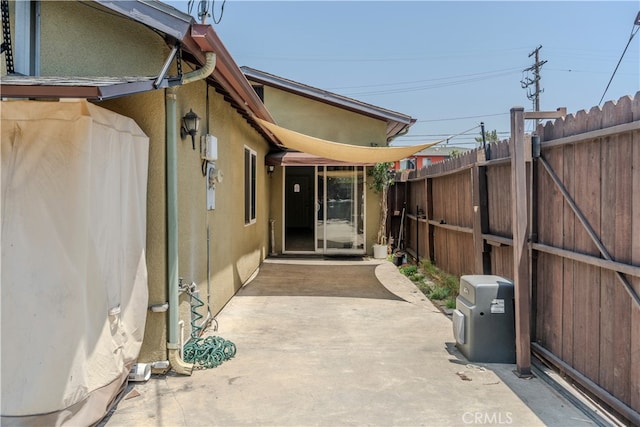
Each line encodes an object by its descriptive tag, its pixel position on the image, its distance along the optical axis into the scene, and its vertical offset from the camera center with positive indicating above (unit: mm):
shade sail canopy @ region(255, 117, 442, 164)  8609 +1262
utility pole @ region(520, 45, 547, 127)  31797 +10042
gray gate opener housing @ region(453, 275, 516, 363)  4785 -1328
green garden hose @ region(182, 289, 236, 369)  4781 -1664
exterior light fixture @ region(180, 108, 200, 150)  5020 +1014
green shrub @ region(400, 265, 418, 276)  10523 -1610
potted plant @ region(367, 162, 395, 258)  12898 +563
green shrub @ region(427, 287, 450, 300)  8008 -1678
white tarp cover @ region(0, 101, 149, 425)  3094 -429
